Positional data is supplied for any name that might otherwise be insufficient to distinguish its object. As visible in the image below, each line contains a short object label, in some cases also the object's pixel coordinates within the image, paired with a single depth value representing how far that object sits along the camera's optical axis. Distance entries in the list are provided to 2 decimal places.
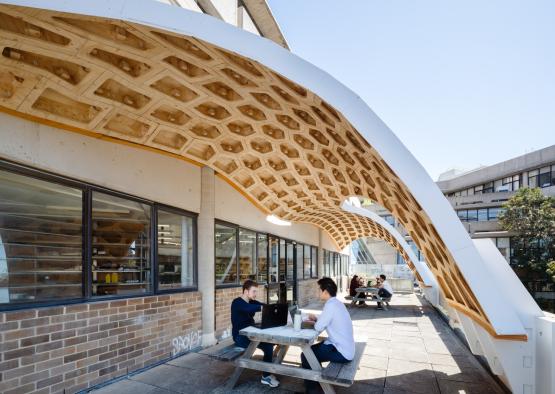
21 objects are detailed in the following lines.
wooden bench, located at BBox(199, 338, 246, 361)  4.71
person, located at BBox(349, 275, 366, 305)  14.47
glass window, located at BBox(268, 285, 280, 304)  10.96
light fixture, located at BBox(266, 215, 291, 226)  11.01
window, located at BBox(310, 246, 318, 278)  16.66
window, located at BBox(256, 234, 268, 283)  10.41
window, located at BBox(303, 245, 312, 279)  15.38
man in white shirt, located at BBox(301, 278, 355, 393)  4.40
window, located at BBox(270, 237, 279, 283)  11.44
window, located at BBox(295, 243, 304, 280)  14.35
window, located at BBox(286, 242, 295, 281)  13.21
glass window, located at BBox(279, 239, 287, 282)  12.28
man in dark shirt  5.10
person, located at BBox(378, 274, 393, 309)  13.29
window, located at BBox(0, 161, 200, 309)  4.12
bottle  4.70
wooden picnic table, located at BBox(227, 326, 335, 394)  4.25
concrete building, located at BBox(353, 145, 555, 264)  37.50
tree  31.83
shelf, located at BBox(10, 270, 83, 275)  4.13
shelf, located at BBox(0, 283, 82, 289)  4.04
